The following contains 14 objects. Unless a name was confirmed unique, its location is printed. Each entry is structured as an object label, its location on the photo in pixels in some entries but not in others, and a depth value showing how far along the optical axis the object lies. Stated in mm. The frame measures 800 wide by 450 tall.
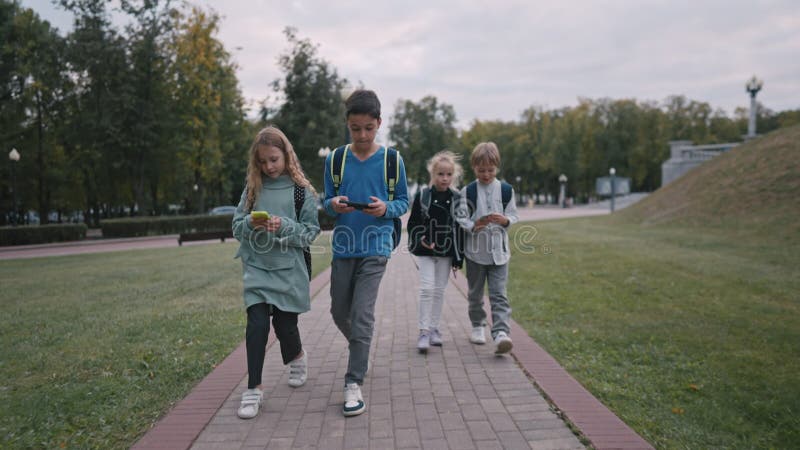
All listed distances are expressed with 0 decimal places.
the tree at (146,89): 29547
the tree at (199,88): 30766
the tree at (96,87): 28906
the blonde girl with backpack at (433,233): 4719
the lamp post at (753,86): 26812
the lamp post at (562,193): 60844
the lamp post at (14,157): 23716
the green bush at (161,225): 27062
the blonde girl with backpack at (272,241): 3379
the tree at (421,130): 68562
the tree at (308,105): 38156
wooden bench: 18016
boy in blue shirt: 3438
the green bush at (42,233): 24359
